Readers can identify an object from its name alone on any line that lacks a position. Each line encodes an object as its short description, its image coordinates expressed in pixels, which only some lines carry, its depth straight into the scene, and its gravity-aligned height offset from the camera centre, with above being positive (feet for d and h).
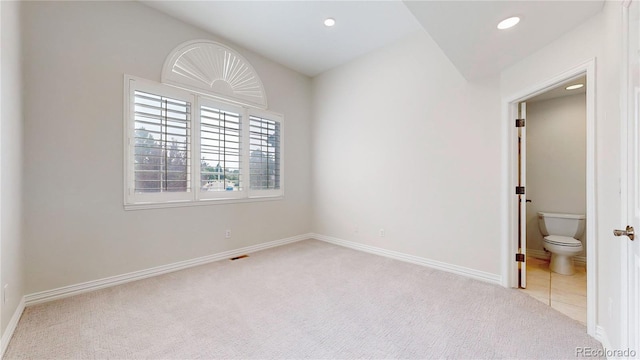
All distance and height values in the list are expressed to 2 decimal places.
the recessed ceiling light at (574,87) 10.27 +3.96
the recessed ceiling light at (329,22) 10.32 +6.57
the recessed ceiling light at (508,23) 6.00 +3.87
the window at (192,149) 9.38 +1.34
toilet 9.88 -2.36
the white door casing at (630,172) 4.11 +0.16
